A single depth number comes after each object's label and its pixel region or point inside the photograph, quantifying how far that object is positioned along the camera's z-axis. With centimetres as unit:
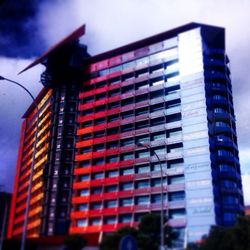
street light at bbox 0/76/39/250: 2253
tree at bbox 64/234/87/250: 6097
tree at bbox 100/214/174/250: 5150
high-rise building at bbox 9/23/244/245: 6725
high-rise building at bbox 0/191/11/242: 11656
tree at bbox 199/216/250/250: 4184
